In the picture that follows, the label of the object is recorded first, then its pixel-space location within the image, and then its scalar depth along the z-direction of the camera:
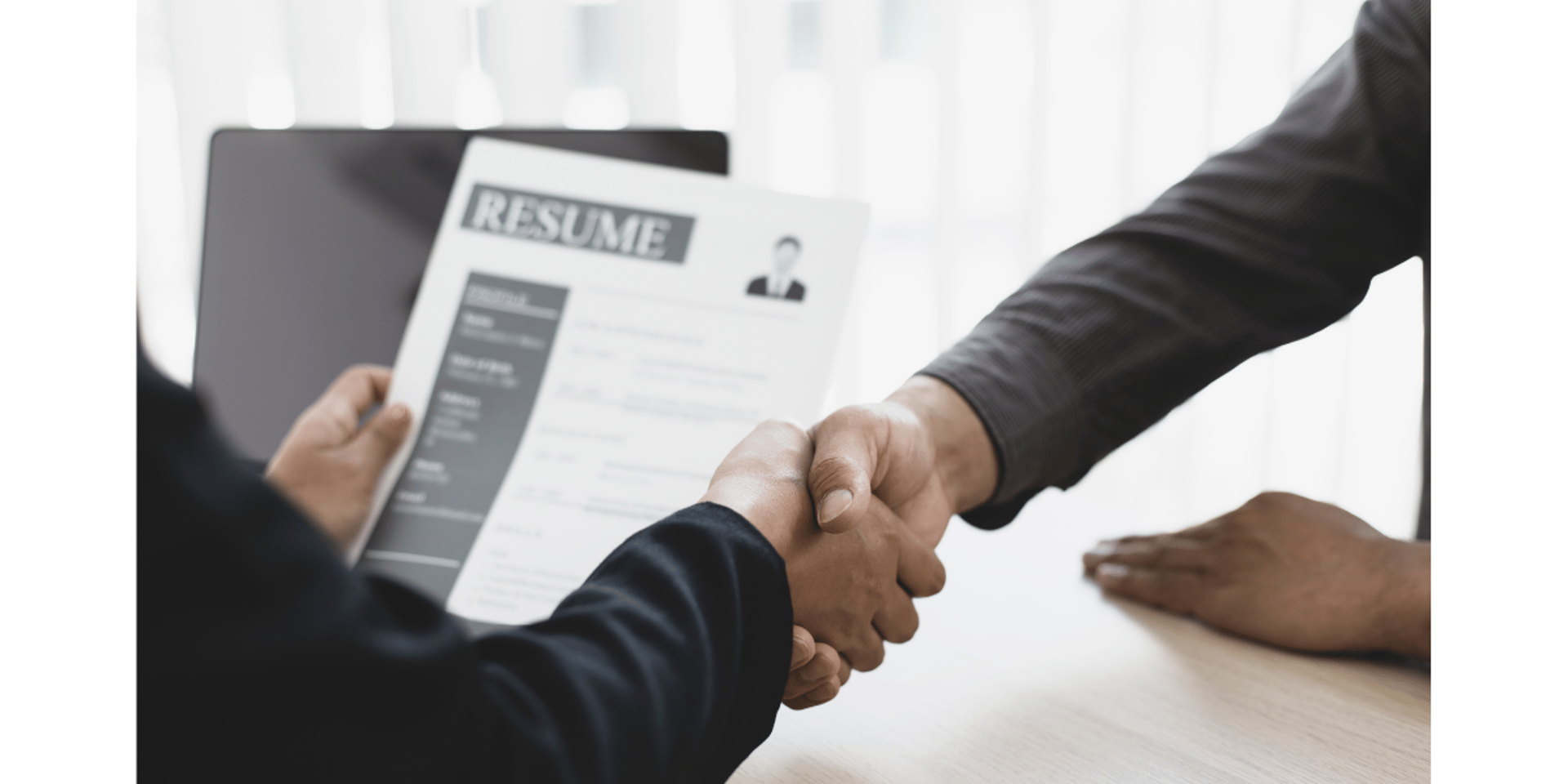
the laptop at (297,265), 0.82
